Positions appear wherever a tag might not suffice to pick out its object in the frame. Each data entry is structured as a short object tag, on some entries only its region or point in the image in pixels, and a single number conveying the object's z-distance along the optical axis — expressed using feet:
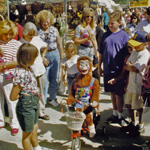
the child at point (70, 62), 13.67
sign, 48.97
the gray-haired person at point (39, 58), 12.52
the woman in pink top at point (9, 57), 12.03
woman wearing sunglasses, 15.02
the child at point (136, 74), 10.85
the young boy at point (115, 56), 12.48
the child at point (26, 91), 9.11
